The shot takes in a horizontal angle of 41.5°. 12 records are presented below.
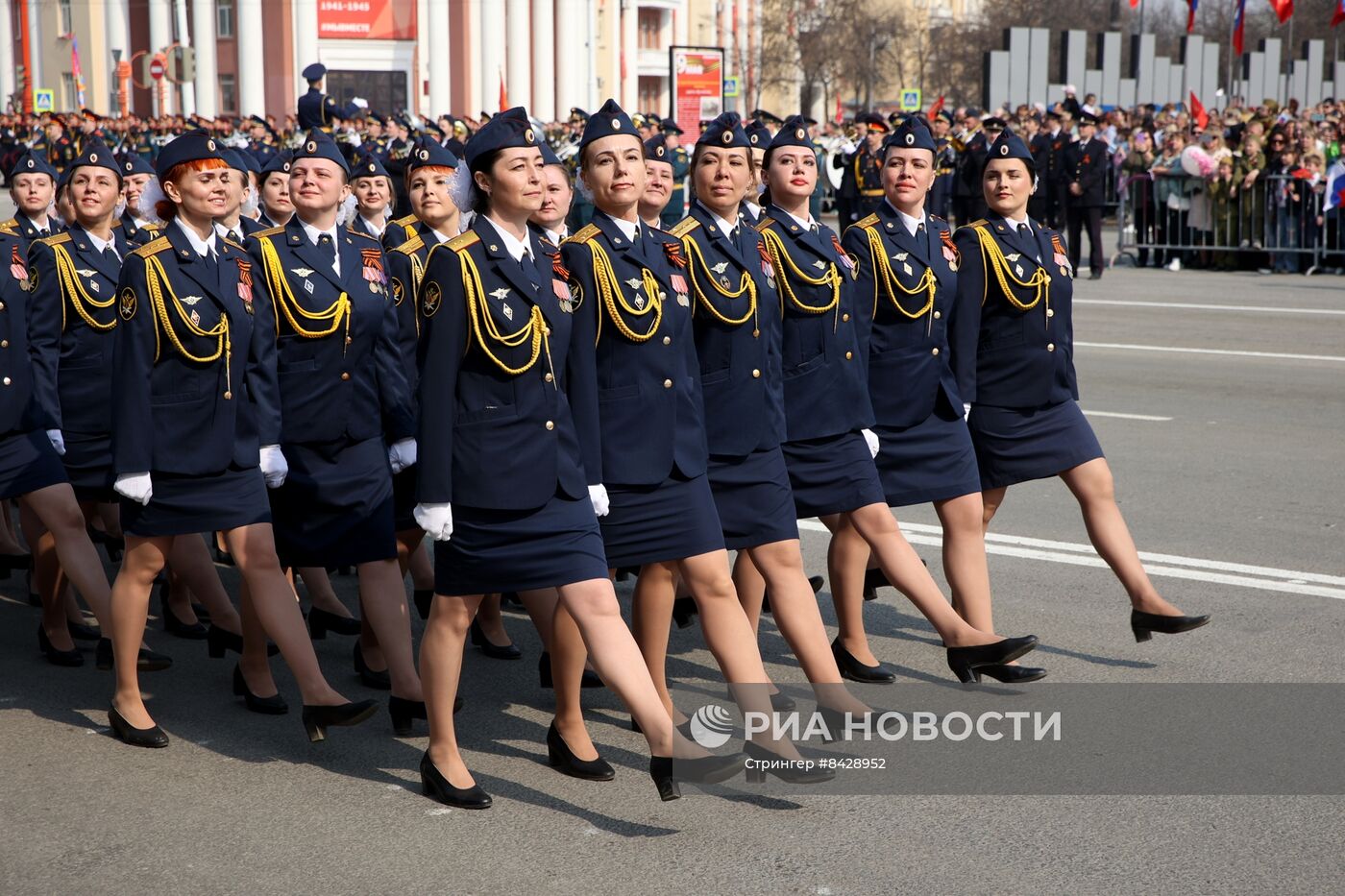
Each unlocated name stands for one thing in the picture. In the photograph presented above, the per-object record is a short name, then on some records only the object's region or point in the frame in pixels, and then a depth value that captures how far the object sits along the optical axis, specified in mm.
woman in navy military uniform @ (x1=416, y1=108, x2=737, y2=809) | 4824
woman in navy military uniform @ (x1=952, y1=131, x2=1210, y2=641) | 6531
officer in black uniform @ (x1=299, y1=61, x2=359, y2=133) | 15022
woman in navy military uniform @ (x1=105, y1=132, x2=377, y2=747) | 5547
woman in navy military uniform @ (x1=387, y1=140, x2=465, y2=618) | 6465
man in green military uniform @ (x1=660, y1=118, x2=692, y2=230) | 23656
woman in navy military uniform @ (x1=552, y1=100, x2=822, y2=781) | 5168
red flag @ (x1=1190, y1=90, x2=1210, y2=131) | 29423
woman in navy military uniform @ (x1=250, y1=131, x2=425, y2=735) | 5984
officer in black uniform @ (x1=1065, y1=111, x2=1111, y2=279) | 21344
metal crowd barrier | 21047
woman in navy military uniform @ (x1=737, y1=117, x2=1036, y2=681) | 5930
